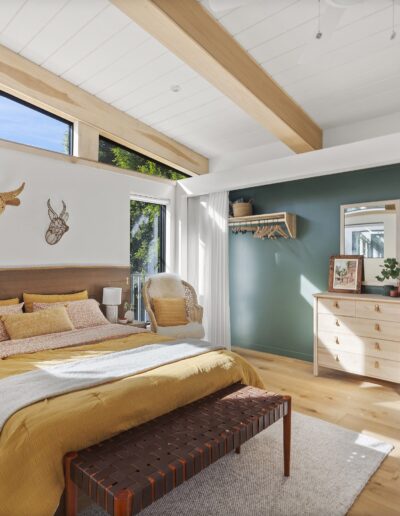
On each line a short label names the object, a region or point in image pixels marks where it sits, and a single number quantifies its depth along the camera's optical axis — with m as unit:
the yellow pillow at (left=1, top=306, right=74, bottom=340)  3.09
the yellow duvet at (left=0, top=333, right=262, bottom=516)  1.48
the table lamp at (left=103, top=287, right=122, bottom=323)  4.20
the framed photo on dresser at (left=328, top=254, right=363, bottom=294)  3.97
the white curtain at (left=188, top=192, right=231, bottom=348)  5.04
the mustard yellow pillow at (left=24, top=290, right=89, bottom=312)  3.60
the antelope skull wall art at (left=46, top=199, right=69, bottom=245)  3.96
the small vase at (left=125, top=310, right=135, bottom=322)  4.27
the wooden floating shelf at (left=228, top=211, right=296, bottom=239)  4.50
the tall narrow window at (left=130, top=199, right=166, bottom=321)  5.15
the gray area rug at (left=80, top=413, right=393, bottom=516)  1.90
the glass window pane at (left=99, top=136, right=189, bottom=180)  4.67
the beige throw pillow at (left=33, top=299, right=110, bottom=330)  3.57
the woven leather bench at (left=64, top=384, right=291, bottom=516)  1.40
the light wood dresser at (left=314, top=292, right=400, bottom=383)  3.48
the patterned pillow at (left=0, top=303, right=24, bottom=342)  3.11
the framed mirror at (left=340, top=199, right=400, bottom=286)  3.87
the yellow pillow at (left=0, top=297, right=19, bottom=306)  3.45
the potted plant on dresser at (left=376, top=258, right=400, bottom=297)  3.76
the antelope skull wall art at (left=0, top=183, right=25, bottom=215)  3.59
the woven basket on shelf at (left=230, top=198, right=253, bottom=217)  4.92
